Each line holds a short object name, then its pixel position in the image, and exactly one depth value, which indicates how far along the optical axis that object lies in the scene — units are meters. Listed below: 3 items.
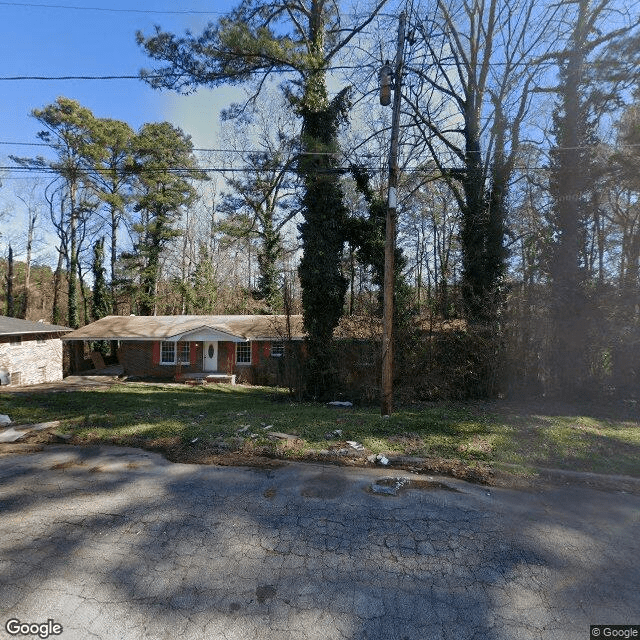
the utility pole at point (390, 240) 8.50
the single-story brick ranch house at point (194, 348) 21.12
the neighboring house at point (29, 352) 17.73
